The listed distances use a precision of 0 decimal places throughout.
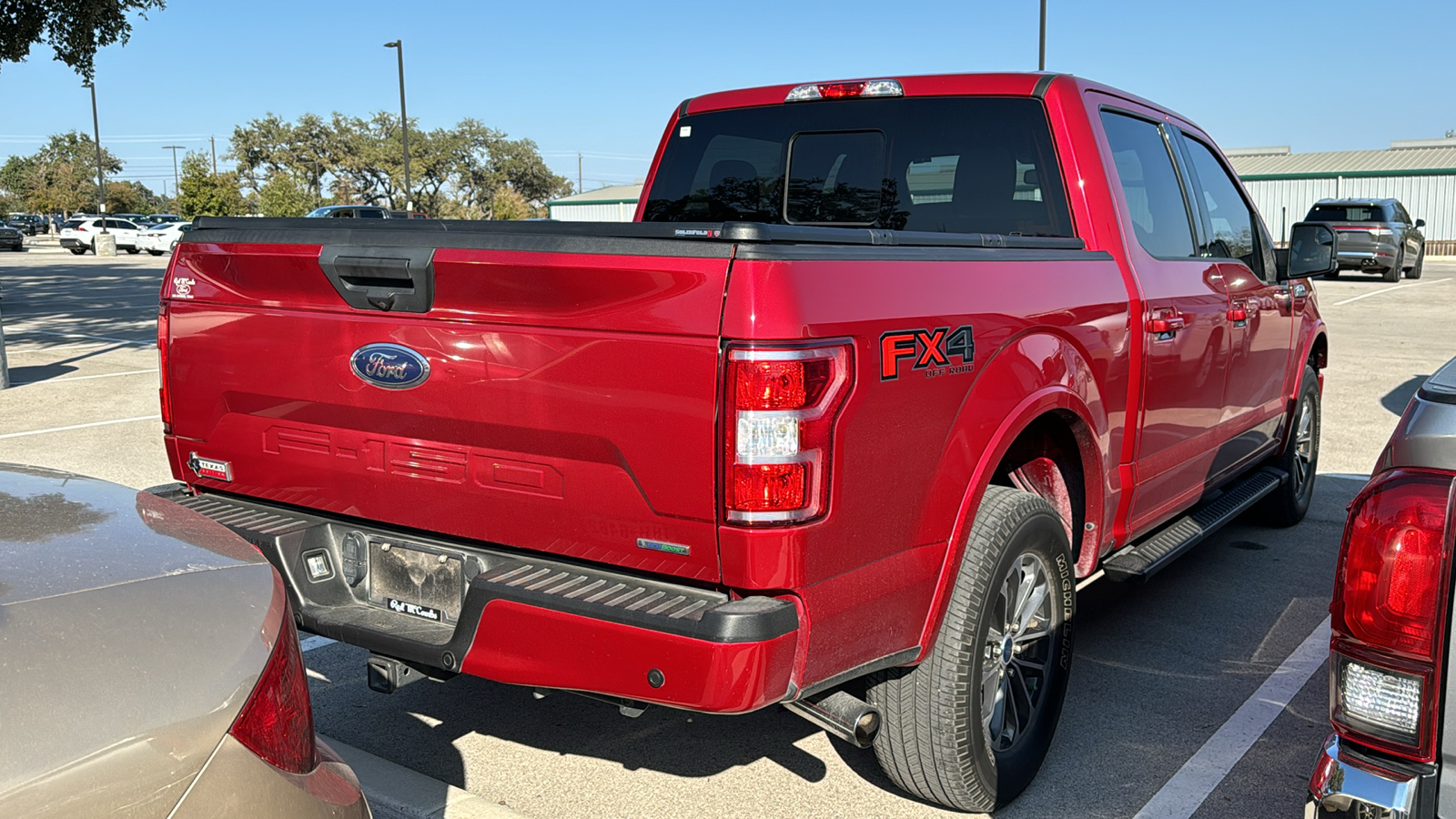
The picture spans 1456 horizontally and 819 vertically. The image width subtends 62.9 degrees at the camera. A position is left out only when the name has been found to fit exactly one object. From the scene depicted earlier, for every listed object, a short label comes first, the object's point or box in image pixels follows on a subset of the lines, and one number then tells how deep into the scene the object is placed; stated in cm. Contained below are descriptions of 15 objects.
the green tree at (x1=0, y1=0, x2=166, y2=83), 1599
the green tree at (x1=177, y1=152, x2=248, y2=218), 5884
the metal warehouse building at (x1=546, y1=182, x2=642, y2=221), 6069
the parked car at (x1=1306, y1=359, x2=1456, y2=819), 203
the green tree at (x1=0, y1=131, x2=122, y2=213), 8362
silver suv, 2645
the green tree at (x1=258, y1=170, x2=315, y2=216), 5450
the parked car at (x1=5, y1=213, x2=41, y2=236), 6745
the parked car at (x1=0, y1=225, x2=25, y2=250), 4725
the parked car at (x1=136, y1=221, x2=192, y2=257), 4334
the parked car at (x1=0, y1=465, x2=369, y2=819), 155
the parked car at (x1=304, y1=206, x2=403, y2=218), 3091
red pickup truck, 260
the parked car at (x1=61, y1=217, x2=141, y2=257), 4409
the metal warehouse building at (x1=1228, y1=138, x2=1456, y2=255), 4356
